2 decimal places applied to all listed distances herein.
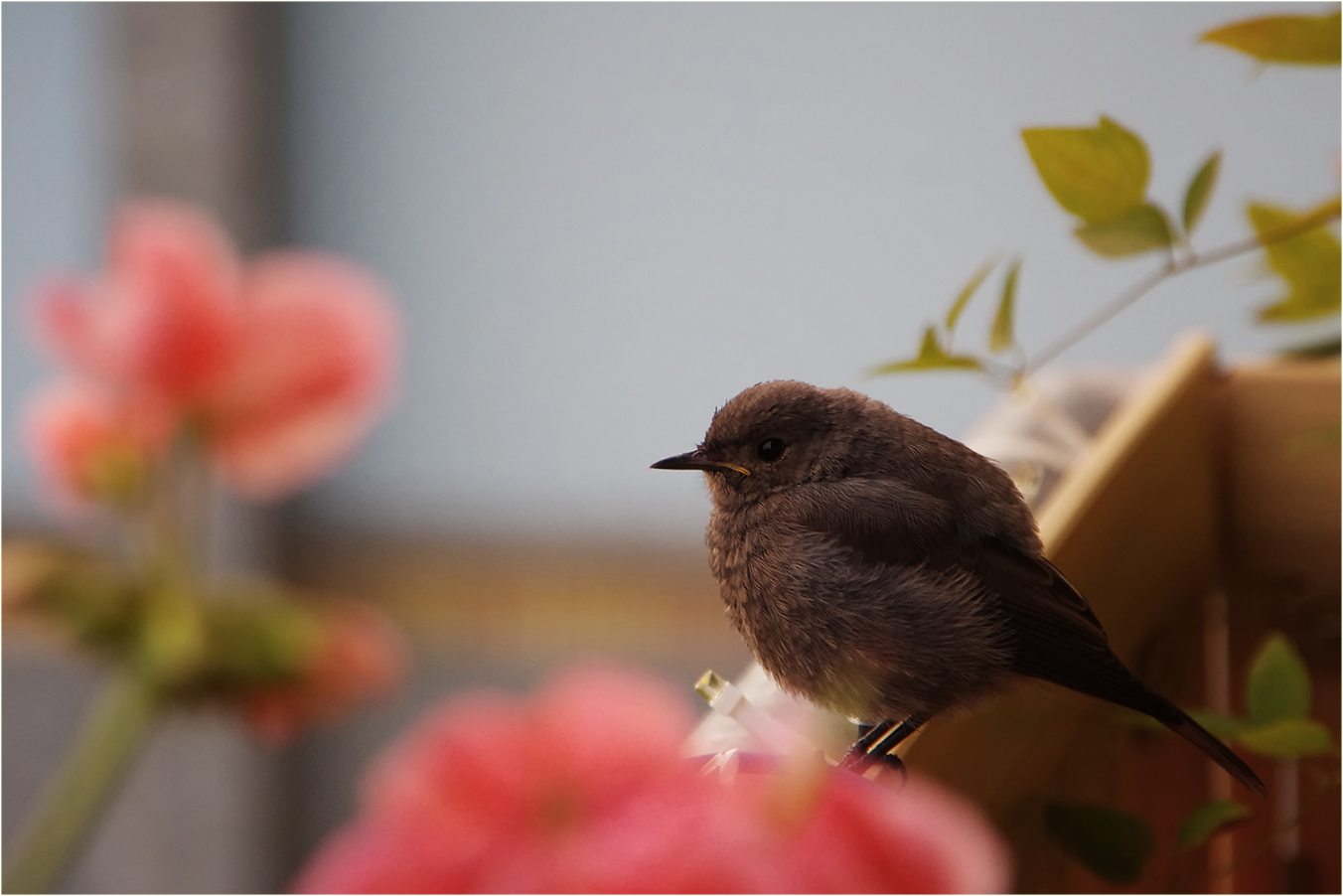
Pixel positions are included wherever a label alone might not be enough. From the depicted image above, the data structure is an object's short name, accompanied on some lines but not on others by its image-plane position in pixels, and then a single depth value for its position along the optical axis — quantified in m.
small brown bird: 2.62
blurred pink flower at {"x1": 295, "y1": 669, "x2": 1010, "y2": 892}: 2.25
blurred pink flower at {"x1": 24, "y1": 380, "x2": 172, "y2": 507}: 2.78
